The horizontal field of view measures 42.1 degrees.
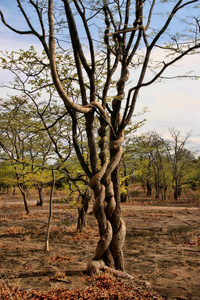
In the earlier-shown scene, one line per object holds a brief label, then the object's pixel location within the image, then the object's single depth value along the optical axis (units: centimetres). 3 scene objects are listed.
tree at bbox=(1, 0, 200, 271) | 454
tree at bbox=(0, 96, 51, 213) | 1304
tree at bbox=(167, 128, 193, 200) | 2901
